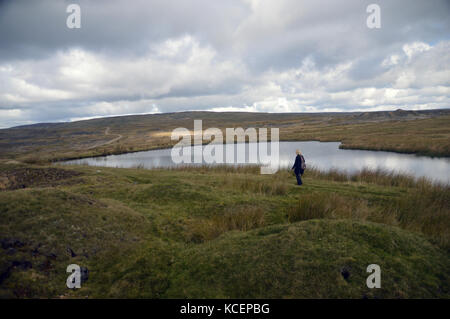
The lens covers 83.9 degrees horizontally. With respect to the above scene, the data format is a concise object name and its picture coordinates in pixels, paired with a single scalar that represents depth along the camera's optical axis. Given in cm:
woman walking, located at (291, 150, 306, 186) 1412
